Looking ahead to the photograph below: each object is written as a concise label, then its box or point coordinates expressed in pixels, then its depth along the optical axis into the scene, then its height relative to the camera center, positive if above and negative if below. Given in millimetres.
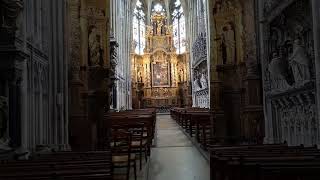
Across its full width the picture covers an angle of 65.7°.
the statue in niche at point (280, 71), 5432 +571
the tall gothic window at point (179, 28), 28818 +8247
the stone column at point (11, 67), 3869 +516
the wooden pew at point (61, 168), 2161 -712
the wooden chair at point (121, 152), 4186 -1031
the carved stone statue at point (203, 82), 18469 +1200
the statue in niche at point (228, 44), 8652 +1865
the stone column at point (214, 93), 8617 +123
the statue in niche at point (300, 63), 4708 +628
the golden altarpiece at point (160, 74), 27157 +2672
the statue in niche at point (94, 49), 8759 +1774
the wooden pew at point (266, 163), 2443 -758
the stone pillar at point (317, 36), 4233 +1015
